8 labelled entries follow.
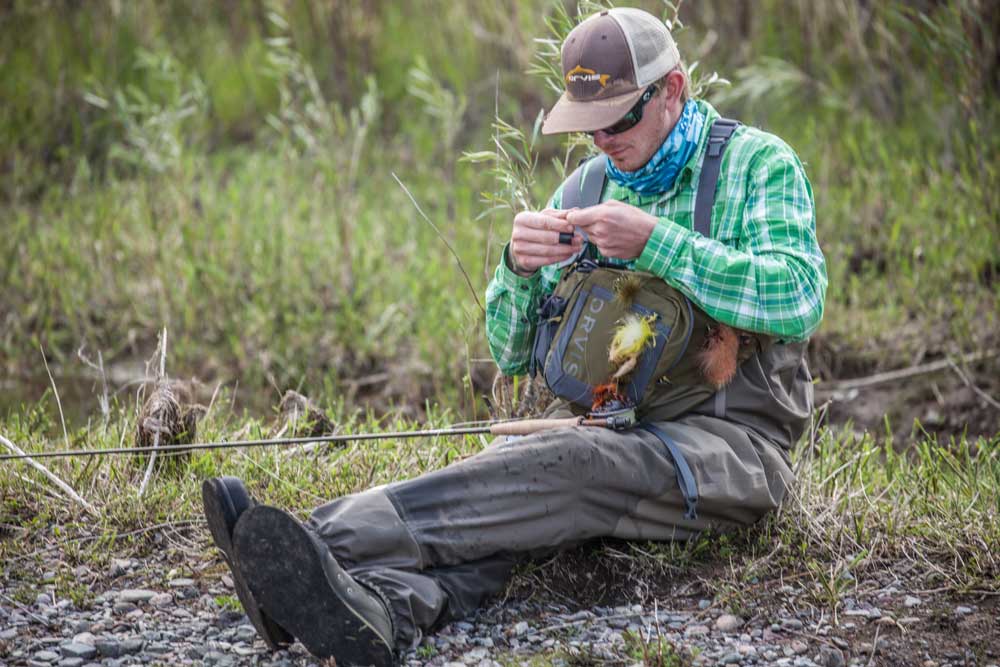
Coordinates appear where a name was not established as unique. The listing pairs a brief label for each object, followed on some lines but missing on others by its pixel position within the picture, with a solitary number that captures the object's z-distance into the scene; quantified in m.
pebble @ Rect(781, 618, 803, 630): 6.27
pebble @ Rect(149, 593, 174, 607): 6.66
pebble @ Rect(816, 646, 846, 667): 5.94
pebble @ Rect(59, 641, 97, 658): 6.07
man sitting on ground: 6.14
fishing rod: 6.66
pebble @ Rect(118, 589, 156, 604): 6.69
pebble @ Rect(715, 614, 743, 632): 6.29
